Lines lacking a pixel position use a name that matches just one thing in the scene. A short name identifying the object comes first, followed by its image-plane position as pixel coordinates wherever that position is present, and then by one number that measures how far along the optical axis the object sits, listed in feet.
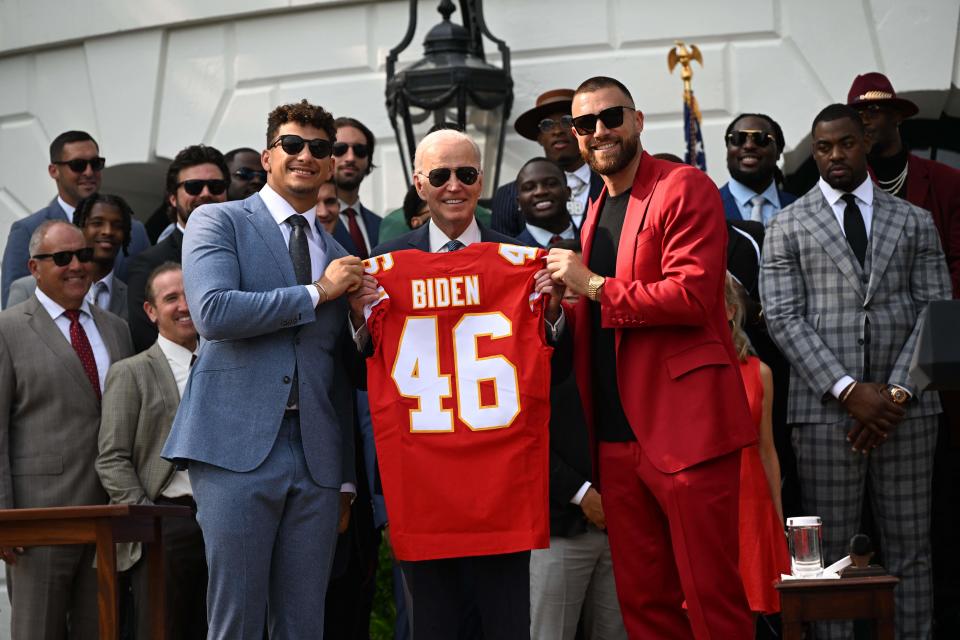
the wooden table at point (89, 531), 17.37
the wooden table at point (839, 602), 17.28
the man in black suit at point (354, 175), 26.17
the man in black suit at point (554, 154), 25.21
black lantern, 27.71
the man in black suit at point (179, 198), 24.36
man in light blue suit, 16.03
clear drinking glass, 18.37
